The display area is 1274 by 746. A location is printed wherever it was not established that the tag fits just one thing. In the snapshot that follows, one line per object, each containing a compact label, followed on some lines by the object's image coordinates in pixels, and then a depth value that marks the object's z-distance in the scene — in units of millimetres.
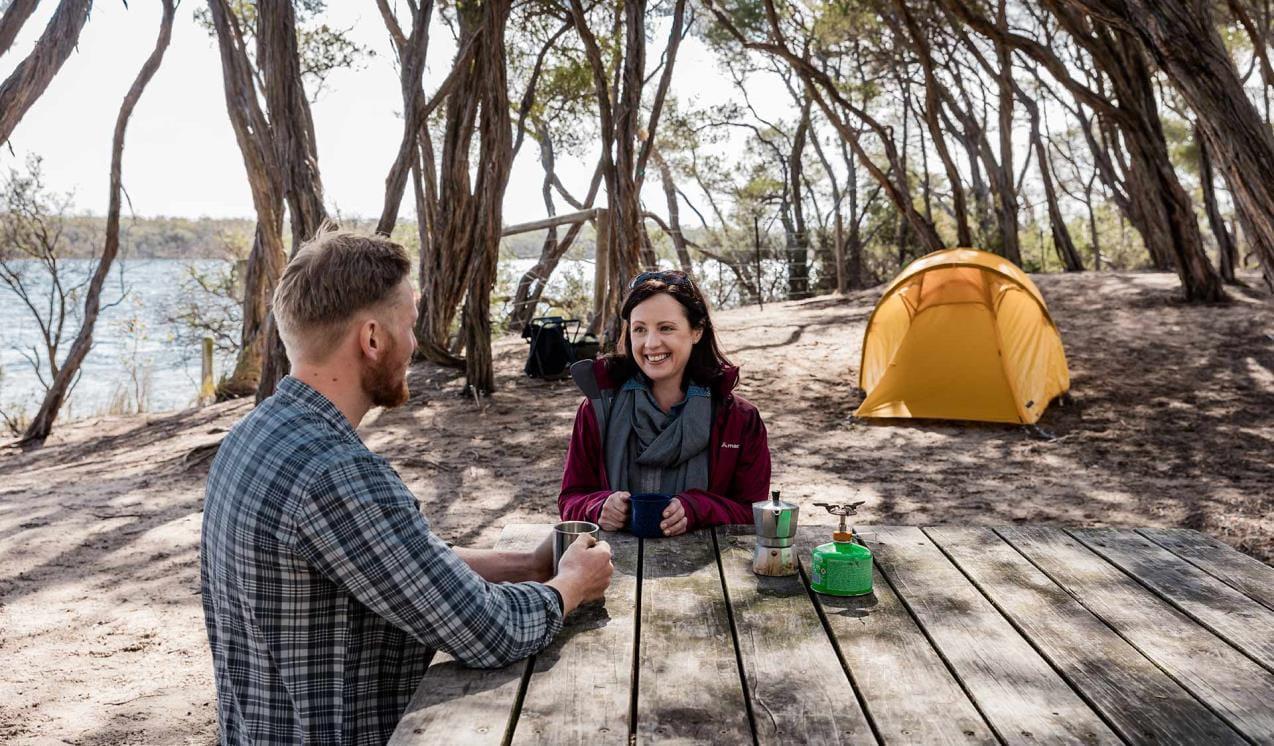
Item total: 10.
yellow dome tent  7934
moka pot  2170
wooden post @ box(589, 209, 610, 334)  11133
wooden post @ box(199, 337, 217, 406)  11641
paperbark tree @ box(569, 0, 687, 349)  8594
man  1628
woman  2787
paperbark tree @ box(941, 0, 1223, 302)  9227
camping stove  2041
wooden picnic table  1496
